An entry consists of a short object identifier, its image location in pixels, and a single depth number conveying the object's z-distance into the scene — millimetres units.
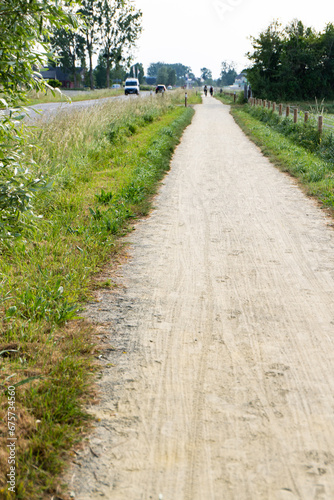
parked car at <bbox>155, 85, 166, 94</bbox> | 60138
